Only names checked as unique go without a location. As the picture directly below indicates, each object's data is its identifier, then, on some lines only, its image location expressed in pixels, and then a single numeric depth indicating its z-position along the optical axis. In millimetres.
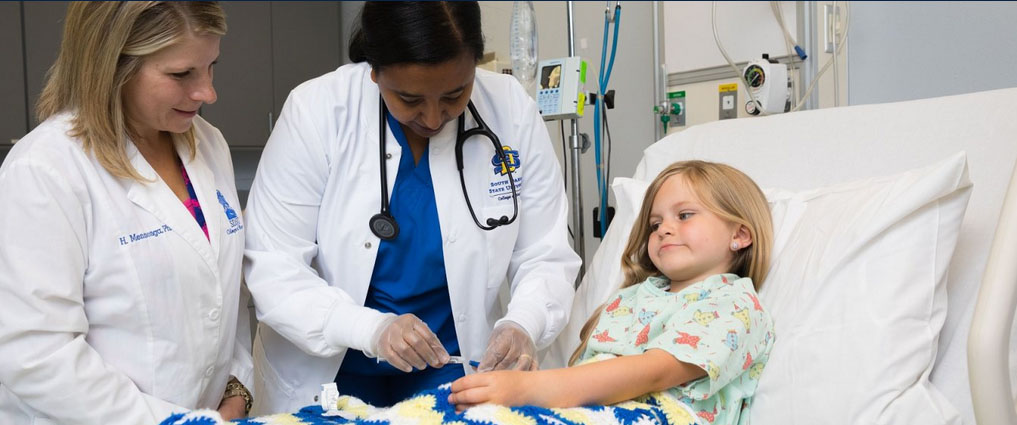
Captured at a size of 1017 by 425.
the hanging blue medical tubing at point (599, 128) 2299
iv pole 2107
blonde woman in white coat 993
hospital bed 1105
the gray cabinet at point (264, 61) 3705
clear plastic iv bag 2344
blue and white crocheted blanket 988
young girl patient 1113
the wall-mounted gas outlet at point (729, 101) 2977
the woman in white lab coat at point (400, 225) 1209
